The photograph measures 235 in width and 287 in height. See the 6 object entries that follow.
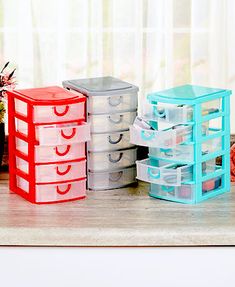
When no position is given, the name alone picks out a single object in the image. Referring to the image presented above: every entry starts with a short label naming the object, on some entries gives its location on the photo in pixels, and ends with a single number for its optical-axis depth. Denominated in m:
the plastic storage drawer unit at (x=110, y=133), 2.28
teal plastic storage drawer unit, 2.19
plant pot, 2.40
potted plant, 2.39
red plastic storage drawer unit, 2.17
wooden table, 1.98
